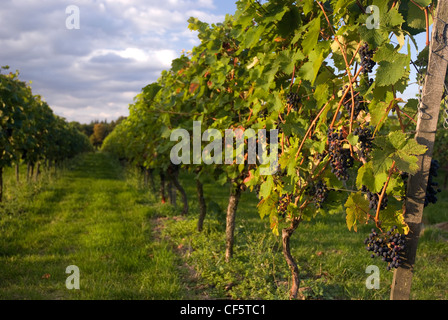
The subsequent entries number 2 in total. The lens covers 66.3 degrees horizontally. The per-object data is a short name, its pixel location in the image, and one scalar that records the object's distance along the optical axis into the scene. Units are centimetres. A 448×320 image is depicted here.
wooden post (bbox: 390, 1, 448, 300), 174
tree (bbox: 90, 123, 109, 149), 10219
